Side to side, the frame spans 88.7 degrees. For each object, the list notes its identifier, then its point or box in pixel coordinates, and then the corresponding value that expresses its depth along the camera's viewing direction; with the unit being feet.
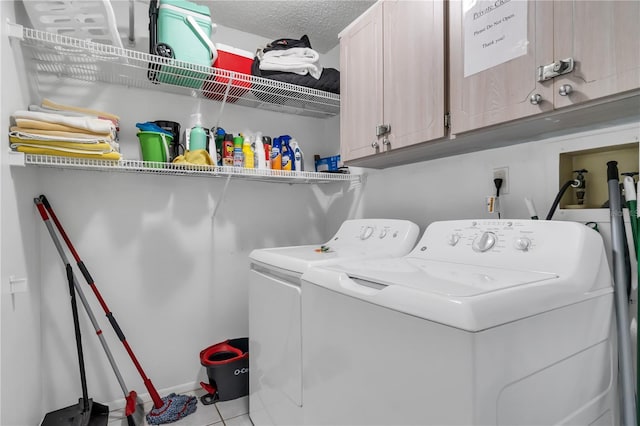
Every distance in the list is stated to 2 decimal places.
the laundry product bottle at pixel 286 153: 7.40
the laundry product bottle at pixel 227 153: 6.80
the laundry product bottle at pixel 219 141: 6.85
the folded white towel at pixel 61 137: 4.55
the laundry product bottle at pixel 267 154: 7.29
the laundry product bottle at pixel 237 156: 6.73
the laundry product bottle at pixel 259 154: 7.04
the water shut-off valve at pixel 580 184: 4.07
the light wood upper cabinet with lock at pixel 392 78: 4.44
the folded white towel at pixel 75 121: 4.58
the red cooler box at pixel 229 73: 6.22
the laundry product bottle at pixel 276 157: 7.34
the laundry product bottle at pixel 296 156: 7.61
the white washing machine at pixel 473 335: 2.26
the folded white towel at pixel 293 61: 6.61
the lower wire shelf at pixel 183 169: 4.73
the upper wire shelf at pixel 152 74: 4.93
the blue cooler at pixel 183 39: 5.55
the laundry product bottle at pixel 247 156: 6.84
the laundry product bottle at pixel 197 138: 6.38
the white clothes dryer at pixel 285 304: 4.46
